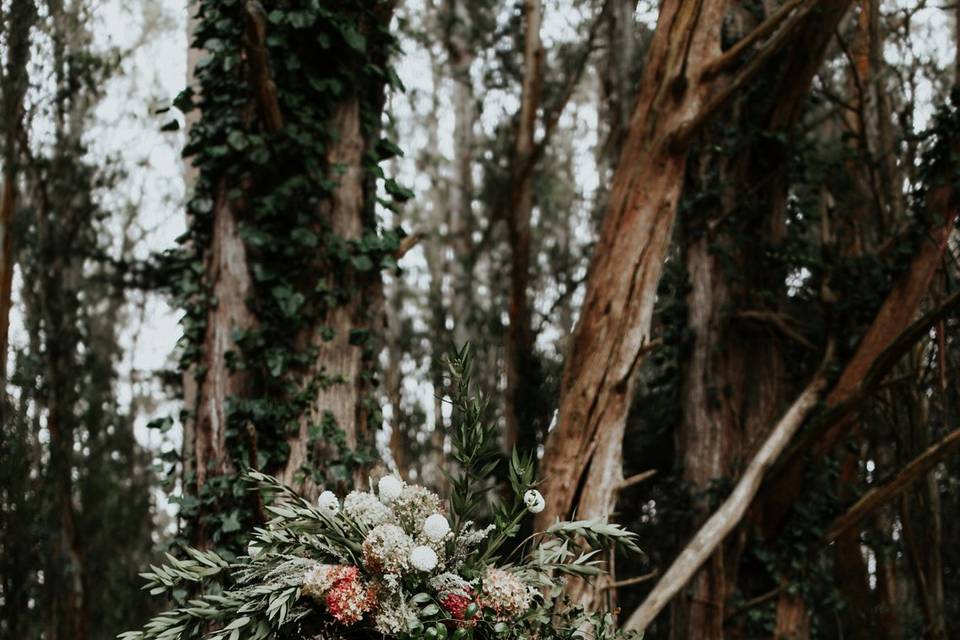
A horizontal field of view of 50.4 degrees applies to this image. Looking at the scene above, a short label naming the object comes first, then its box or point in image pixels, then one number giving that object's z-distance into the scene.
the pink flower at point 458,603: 2.73
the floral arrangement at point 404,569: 2.73
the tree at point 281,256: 4.89
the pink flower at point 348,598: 2.66
